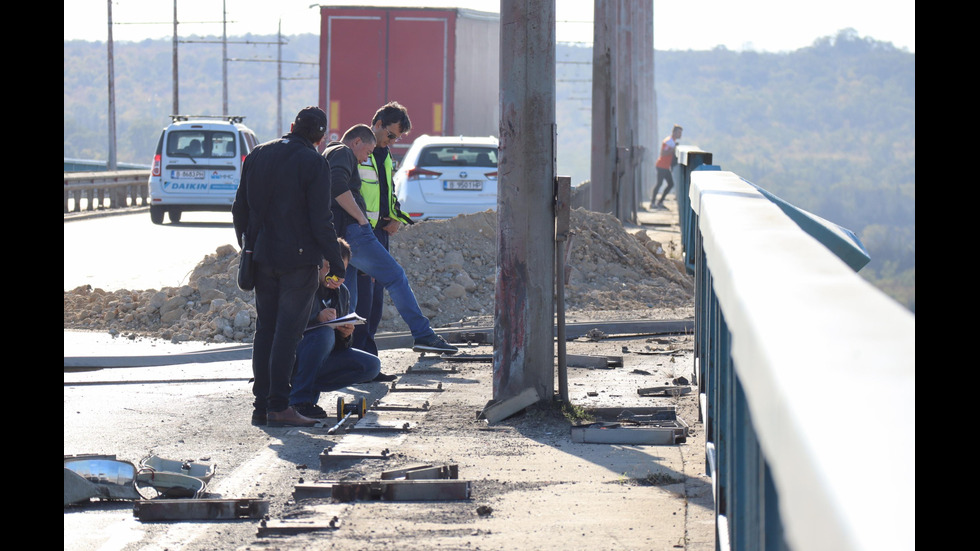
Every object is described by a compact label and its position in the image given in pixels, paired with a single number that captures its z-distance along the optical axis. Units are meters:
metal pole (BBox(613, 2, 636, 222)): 53.47
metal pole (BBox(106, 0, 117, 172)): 96.12
